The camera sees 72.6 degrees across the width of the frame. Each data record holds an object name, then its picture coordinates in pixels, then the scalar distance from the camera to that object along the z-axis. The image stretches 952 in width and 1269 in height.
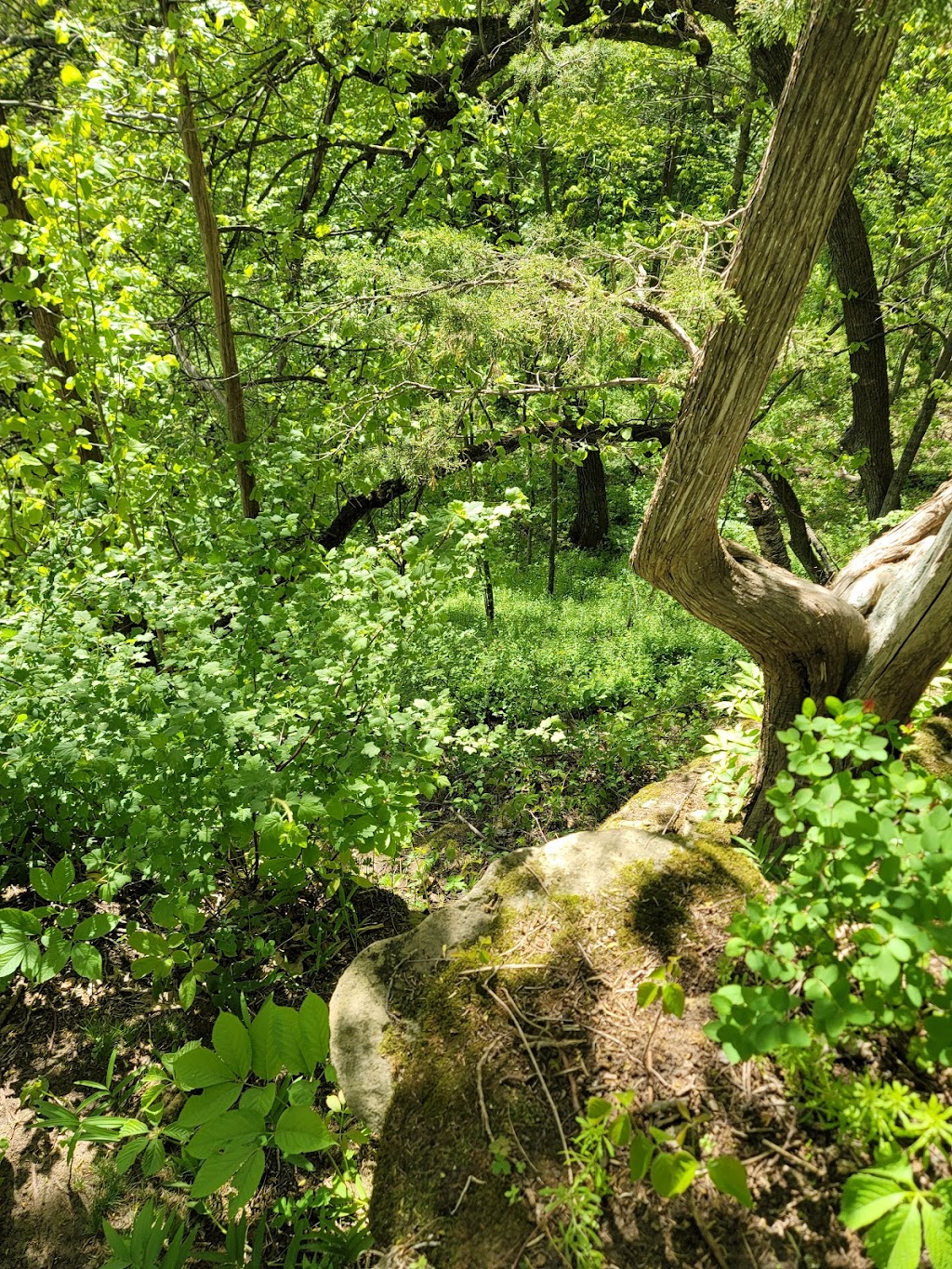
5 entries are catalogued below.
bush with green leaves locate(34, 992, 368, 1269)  1.38
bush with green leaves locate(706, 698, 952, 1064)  1.15
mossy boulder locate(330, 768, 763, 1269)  1.66
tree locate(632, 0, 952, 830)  2.06
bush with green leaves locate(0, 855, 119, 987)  1.74
